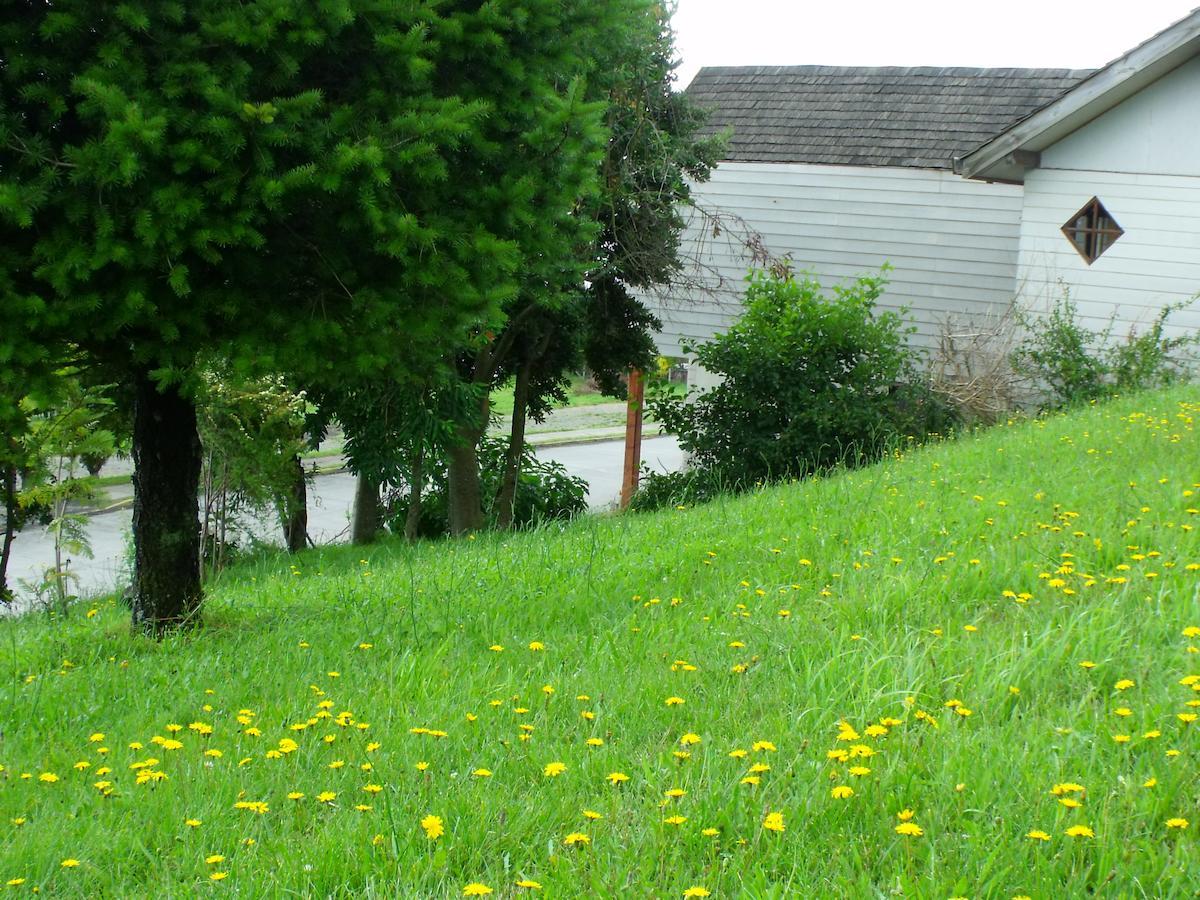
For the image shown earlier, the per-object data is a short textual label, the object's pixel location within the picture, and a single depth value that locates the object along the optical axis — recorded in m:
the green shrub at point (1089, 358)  14.67
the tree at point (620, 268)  14.52
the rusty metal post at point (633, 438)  20.12
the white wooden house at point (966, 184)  15.31
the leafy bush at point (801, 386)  15.23
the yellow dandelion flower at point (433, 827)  2.91
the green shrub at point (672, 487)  14.86
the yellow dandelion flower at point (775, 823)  2.85
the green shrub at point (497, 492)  18.88
